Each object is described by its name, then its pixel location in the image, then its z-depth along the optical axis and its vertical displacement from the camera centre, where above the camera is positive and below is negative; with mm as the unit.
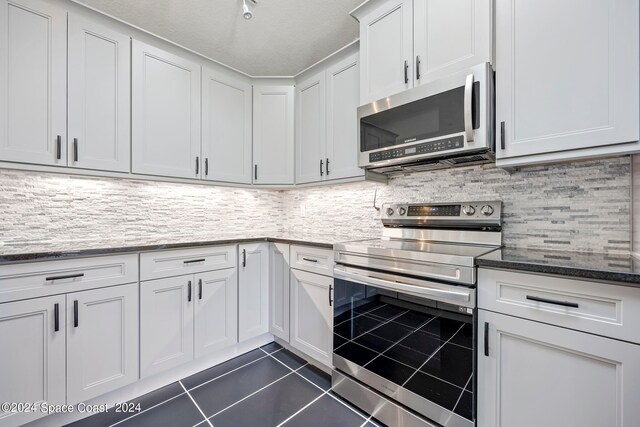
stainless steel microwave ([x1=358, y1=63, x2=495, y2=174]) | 1377 +520
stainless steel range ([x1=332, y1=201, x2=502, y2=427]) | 1258 -544
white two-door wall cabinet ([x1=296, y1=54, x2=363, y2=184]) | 2164 +791
